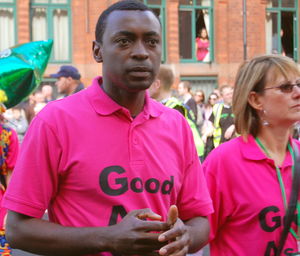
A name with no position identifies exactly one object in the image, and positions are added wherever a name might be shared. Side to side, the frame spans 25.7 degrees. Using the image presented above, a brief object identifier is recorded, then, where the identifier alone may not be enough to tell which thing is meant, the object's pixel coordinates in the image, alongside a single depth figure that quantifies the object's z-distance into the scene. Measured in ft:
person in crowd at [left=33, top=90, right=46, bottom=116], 41.18
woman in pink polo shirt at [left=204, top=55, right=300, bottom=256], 10.09
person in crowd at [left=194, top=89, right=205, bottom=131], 53.98
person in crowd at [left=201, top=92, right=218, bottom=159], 31.65
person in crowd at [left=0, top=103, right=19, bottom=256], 16.69
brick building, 75.92
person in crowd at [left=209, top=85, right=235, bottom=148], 29.58
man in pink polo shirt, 7.34
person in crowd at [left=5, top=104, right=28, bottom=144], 39.34
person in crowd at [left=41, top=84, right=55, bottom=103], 45.42
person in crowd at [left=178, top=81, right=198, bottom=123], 39.34
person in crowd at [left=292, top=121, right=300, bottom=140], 22.67
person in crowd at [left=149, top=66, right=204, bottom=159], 22.67
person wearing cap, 27.99
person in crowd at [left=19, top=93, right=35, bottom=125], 38.24
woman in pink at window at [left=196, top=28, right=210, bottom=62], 81.97
